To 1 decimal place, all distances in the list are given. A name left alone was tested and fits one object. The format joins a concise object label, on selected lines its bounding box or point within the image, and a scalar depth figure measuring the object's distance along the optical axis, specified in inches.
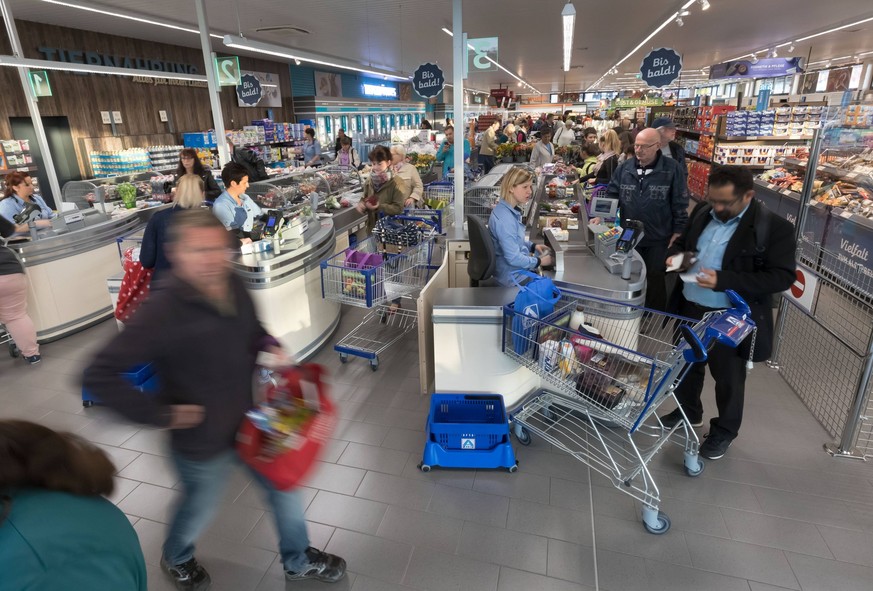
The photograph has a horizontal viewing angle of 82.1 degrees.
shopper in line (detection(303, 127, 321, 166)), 501.4
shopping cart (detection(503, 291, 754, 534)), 102.9
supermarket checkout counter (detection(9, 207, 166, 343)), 205.6
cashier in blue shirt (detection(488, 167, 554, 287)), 147.4
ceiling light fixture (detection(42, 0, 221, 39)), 268.9
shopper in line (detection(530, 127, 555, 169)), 408.2
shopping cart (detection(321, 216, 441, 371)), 176.7
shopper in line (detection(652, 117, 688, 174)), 227.3
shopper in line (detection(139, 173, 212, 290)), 142.2
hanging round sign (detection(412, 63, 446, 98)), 316.5
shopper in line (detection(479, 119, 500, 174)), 454.3
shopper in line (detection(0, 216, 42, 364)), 175.0
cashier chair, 148.6
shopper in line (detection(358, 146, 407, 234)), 245.0
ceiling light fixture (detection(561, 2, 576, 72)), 266.5
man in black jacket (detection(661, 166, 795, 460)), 116.6
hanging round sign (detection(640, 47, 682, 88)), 325.4
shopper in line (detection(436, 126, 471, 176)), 408.1
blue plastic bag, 120.1
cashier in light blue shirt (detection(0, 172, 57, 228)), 218.1
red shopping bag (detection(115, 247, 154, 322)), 153.9
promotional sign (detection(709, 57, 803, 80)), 532.8
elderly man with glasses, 176.7
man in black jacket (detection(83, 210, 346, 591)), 70.1
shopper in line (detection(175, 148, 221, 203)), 245.0
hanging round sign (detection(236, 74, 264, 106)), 355.3
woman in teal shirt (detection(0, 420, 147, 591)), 39.2
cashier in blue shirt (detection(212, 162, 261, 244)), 182.4
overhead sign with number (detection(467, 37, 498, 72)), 200.4
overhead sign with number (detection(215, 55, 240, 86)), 301.3
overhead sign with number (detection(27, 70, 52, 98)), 285.7
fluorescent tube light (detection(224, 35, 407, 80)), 254.4
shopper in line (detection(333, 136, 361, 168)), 421.3
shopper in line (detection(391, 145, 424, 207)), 256.8
